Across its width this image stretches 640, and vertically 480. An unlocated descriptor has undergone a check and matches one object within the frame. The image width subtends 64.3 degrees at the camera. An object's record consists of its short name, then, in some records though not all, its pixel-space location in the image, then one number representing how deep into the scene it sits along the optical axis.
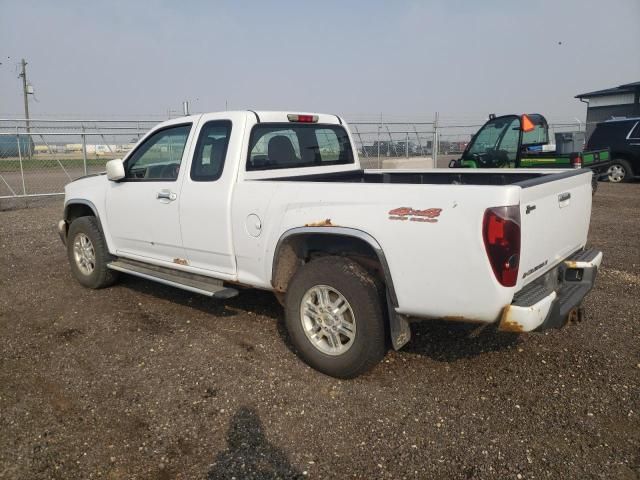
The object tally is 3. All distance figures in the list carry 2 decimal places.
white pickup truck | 2.89
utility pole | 36.72
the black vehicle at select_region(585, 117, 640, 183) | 14.73
